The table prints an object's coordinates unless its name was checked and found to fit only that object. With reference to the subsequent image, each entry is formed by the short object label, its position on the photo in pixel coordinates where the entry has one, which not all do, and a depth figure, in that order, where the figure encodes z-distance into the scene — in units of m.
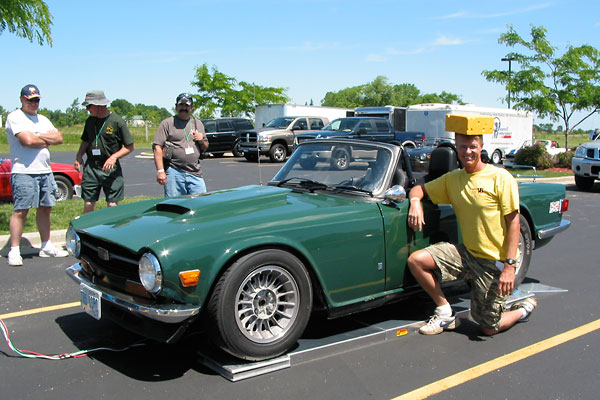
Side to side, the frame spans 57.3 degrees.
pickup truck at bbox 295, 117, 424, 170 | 21.43
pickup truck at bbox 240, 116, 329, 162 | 22.66
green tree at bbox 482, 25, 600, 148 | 20.91
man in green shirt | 6.50
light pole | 21.11
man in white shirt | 6.14
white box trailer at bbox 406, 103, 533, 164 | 25.44
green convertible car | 3.30
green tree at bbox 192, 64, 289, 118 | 36.48
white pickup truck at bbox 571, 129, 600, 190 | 14.17
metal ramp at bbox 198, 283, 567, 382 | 3.53
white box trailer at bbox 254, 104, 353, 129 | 30.66
